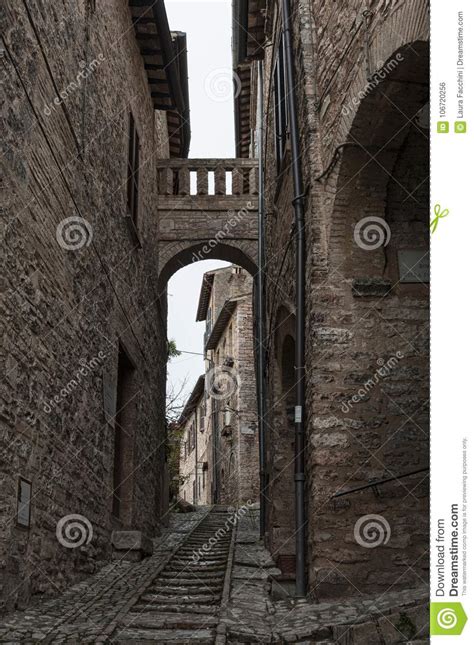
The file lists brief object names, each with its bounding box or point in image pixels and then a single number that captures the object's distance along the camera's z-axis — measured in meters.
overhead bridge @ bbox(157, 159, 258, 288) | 14.80
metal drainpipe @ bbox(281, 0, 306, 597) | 6.68
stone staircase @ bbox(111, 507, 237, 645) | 5.49
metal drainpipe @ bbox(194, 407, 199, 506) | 35.19
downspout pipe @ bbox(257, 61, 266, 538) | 12.38
